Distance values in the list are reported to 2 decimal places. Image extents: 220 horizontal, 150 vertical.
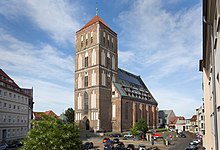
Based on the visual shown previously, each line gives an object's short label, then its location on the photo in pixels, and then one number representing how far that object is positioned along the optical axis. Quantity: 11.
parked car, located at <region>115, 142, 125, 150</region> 27.90
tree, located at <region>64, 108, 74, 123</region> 60.06
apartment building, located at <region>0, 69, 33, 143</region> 35.43
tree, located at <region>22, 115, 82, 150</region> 14.60
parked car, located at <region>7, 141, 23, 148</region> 30.92
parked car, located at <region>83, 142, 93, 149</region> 28.91
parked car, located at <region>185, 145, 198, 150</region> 28.75
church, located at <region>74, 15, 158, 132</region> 50.12
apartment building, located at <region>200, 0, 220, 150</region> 4.24
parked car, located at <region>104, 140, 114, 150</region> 27.21
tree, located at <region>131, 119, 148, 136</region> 41.75
